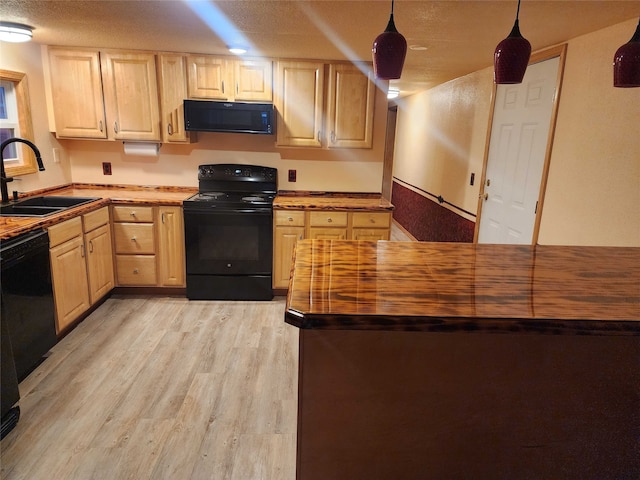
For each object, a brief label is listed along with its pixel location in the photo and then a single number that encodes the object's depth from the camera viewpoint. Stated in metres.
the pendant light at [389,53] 1.31
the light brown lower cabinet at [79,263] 2.70
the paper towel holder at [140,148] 3.72
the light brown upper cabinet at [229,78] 3.45
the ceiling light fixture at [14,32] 2.65
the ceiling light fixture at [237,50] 3.14
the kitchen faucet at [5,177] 2.79
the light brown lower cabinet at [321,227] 3.51
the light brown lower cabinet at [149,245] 3.45
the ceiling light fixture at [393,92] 5.90
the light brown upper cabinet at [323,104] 3.52
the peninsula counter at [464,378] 1.12
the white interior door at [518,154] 2.96
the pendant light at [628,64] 1.33
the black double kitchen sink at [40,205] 2.82
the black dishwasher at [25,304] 2.12
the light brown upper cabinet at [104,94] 3.43
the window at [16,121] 3.06
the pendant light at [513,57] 1.33
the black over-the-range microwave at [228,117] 3.41
